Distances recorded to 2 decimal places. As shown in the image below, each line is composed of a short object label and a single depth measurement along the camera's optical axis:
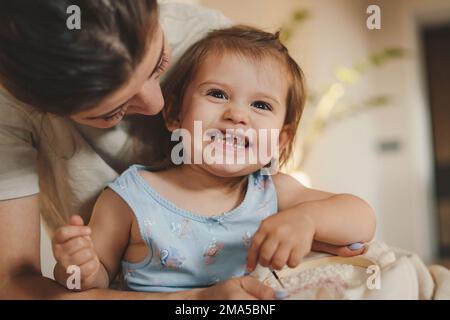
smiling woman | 0.40
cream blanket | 0.44
